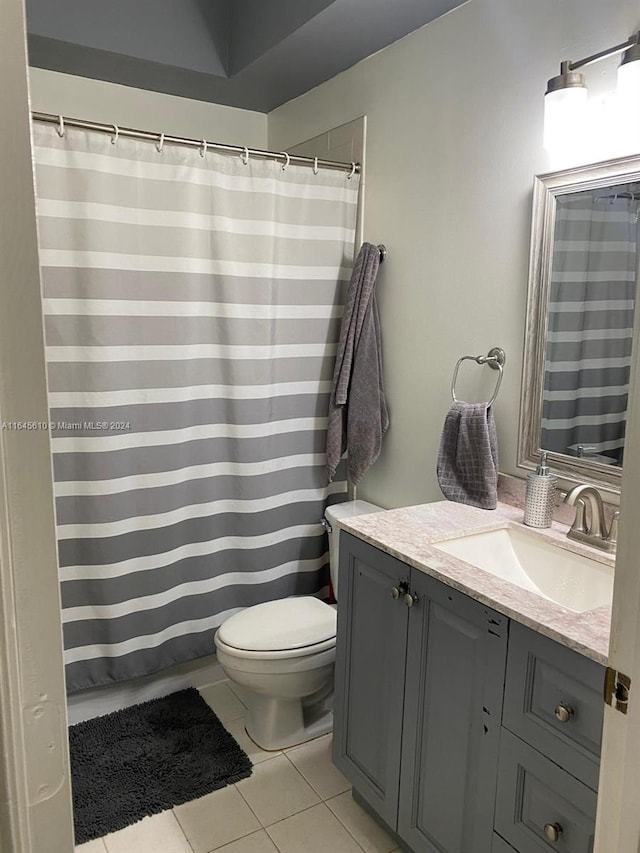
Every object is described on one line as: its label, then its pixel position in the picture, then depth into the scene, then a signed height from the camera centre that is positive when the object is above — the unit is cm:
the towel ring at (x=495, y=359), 200 -11
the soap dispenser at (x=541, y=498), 179 -46
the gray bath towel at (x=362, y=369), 241 -17
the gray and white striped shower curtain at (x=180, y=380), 211 -20
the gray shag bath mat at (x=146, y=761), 197 -140
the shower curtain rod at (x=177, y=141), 200 +58
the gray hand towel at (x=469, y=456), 196 -39
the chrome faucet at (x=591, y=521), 166 -49
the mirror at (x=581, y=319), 166 +1
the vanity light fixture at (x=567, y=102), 163 +54
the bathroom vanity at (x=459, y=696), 127 -81
